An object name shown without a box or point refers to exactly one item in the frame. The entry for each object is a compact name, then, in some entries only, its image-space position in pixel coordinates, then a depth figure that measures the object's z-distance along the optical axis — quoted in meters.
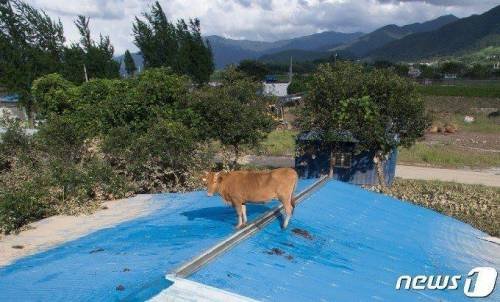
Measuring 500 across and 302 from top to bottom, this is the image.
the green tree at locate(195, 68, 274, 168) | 21.39
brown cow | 8.22
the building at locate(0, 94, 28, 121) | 46.88
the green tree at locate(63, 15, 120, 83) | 47.06
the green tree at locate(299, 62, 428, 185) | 20.05
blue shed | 23.36
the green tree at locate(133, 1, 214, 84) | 61.12
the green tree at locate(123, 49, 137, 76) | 68.65
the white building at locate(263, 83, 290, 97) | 75.38
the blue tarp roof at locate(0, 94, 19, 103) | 51.93
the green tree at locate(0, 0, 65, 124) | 41.84
